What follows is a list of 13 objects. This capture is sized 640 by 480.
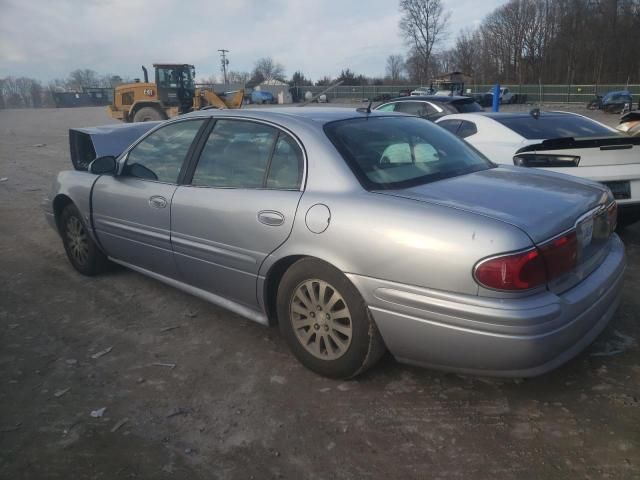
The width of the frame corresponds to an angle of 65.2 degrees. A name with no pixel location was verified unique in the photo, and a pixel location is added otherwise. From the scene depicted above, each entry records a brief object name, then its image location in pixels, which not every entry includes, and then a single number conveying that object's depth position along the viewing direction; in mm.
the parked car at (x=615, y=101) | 29016
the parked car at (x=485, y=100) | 29656
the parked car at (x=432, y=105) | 10070
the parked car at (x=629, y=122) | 8314
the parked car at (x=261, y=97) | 58006
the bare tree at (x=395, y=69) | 81625
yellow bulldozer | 21062
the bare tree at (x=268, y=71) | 100319
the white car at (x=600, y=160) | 4523
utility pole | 74625
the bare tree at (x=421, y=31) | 61594
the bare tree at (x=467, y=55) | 71750
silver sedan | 2195
